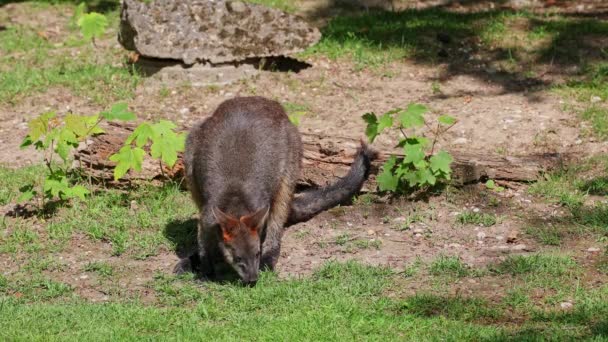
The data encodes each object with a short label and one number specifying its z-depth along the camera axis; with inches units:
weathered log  658.8
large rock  858.8
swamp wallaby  557.3
